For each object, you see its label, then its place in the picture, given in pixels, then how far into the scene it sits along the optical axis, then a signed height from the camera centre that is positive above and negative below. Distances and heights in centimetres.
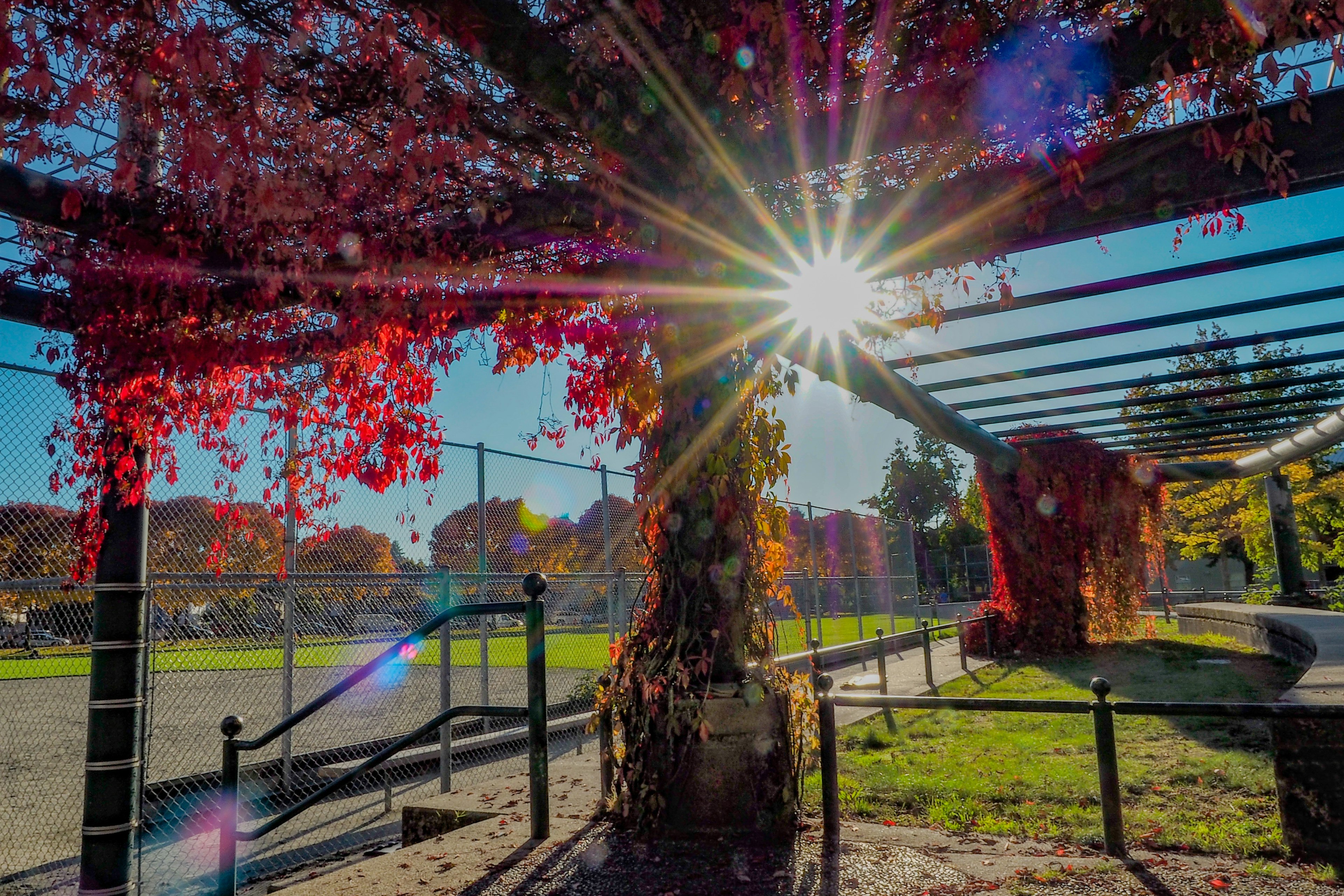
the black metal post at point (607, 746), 456 -92
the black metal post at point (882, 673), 853 -116
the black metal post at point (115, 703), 438 -59
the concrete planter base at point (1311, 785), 366 -103
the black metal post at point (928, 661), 1036 -126
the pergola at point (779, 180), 364 +173
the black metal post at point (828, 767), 418 -100
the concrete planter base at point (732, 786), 413 -105
